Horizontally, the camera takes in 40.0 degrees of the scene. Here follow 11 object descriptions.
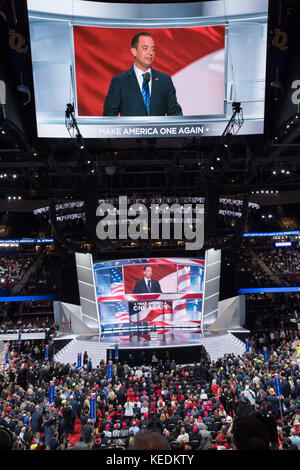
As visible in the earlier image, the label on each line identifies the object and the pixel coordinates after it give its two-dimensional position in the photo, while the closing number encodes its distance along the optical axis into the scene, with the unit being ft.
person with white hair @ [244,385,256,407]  37.86
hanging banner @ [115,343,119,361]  70.48
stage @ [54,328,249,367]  73.92
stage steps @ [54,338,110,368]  78.48
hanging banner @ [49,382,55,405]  41.09
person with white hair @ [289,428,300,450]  25.12
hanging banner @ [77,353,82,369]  65.20
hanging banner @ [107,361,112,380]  52.47
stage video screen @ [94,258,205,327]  94.53
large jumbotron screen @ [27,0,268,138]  49.88
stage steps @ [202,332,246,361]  79.00
